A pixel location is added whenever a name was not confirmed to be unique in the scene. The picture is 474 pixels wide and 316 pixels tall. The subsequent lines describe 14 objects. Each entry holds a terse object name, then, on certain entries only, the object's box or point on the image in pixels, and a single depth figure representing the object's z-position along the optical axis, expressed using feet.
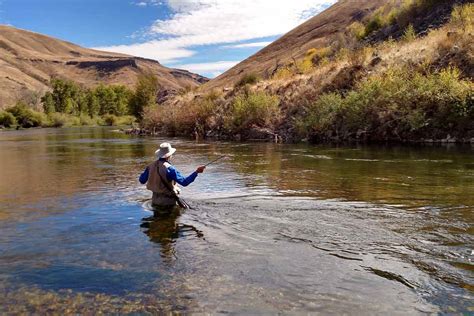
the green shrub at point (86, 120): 364.32
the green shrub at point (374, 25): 196.24
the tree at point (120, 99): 440.45
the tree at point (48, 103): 374.22
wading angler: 34.68
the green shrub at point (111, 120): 373.20
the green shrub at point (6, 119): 309.51
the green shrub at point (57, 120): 336.45
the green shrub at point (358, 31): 201.57
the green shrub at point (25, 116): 322.34
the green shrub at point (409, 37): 119.65
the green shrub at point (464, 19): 103.25
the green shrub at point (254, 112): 123.03
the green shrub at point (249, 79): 188.34
